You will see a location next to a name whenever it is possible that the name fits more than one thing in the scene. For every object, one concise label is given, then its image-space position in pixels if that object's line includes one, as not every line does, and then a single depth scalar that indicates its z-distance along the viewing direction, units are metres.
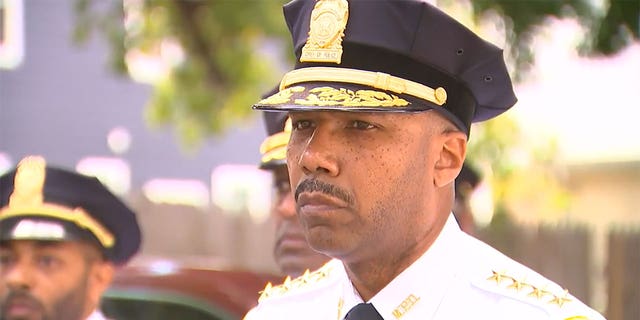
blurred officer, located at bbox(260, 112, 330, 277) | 8.37
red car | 9.03
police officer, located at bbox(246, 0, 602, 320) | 4.75
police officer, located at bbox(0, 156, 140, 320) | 7.90
